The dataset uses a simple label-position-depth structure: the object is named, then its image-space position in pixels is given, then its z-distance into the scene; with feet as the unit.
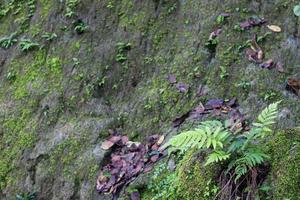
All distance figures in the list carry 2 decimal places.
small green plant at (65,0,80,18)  26.48
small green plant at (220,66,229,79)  21.15
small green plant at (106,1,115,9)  26.18
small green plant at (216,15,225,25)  23.07
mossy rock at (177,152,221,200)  13.47
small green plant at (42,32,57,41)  26.04
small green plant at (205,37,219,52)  22.45
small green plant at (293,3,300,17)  16.09
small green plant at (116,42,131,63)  24.29
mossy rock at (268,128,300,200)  12.42
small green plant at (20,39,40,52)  25.99
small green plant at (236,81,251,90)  20.32
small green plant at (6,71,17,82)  25.50
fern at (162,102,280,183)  12.87
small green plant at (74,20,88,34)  25.84
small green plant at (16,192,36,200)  20.93
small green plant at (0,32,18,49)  26.86
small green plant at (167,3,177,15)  24.84
